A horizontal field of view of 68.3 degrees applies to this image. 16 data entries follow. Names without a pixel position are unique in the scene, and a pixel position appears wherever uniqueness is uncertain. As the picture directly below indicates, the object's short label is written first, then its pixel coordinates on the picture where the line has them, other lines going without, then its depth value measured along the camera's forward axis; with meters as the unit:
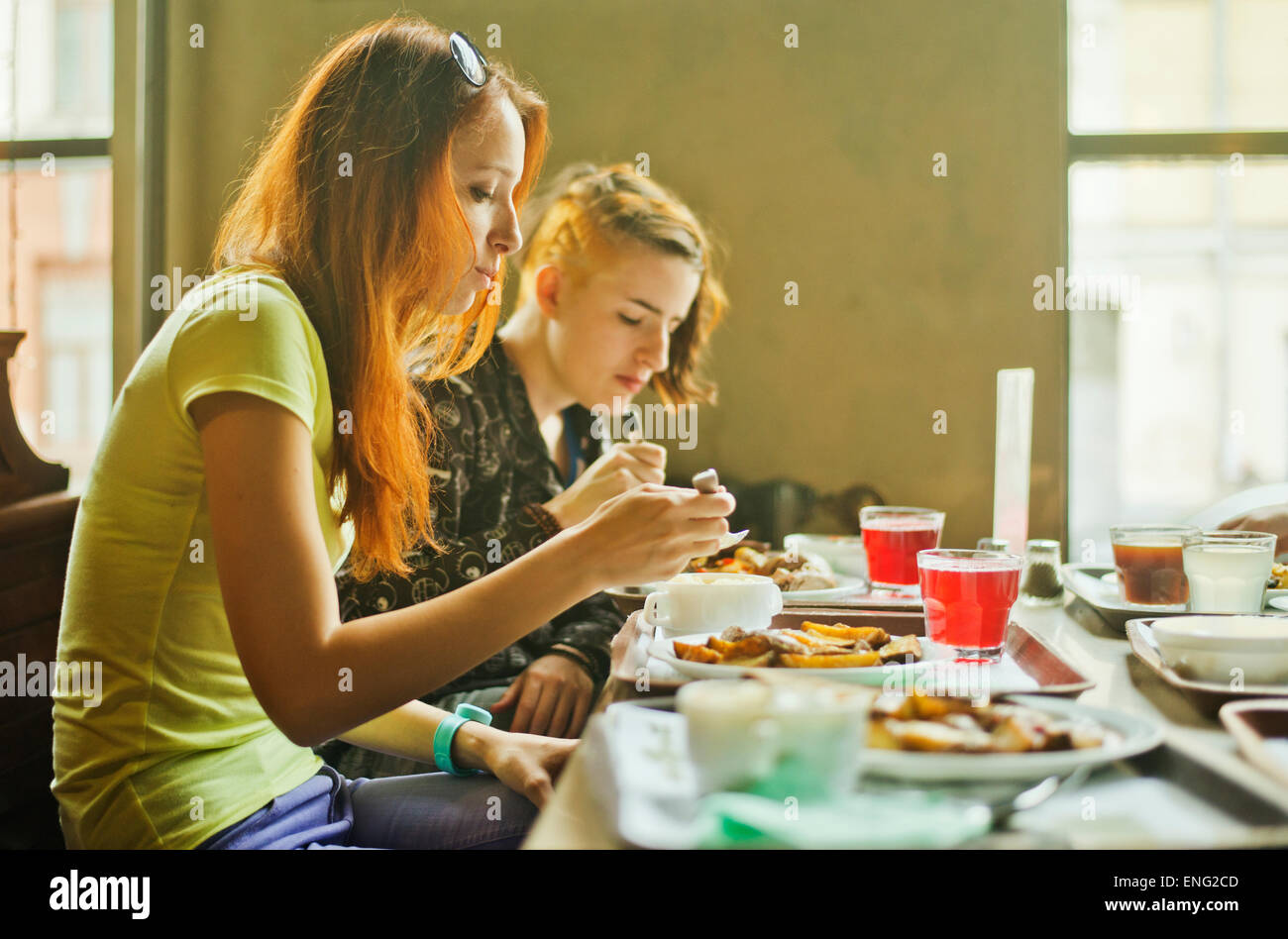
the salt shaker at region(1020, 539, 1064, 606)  1.44
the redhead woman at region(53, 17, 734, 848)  0.86
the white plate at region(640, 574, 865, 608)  1.37
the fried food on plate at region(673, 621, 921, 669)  0.88
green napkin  0.52
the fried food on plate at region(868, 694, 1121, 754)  0.61
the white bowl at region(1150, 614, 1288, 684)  0.80
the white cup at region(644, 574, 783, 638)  1.06
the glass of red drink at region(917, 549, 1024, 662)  1.06
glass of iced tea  1.21
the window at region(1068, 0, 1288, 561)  2.62
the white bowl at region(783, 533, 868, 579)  1.65
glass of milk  1.12
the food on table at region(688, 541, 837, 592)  1.46
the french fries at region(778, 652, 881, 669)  0.87
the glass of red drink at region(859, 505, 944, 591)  1.49
